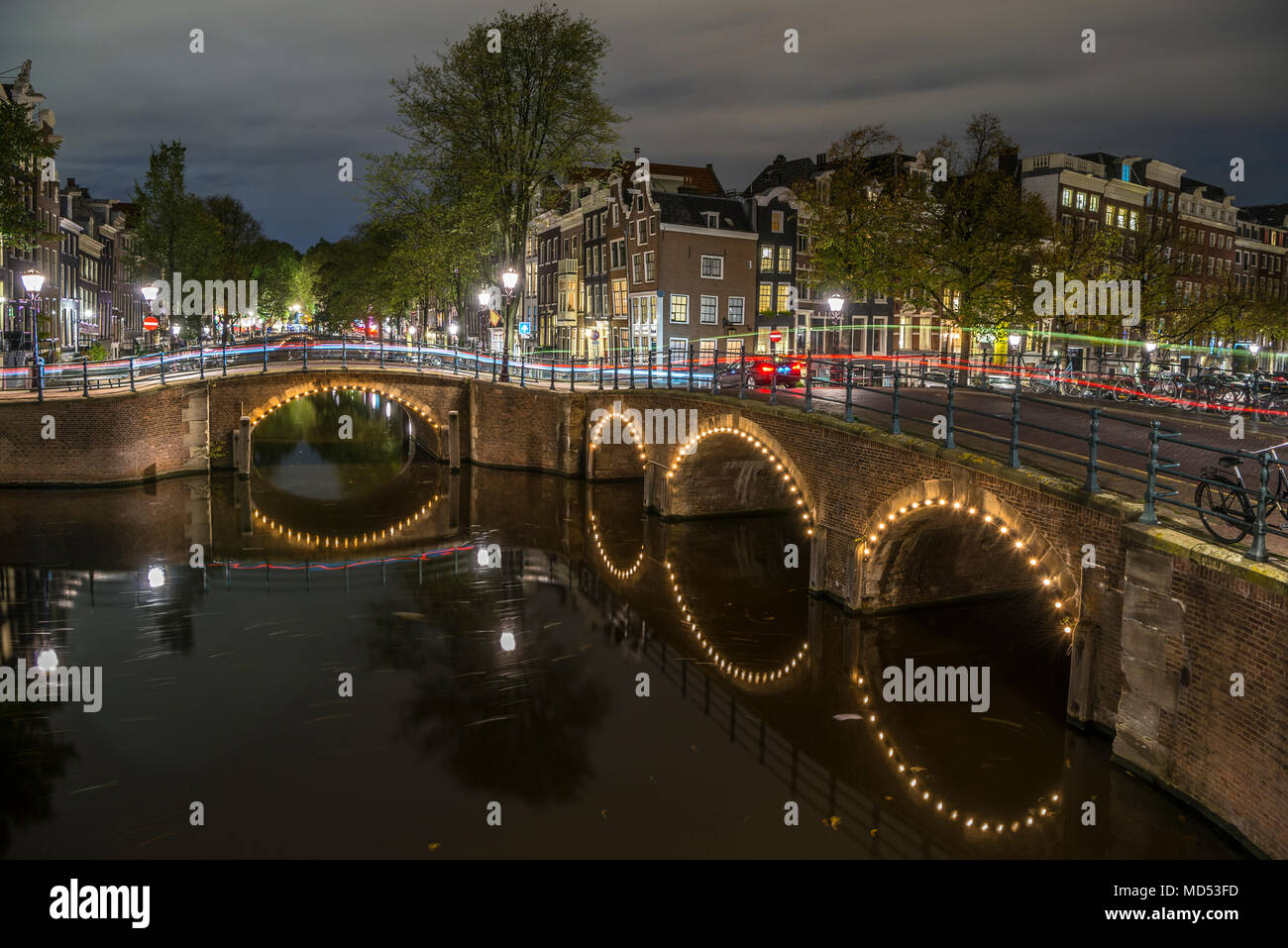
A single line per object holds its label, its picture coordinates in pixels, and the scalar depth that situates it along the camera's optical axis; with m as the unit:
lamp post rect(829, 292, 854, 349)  31.44
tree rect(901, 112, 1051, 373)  35.22
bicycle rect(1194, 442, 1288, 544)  9.53
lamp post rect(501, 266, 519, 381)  33.06
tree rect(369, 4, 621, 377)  36.00
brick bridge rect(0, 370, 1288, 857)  9.28
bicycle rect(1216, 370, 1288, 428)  24.61
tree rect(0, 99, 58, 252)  30.73
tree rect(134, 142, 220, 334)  52.94
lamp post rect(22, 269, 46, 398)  29.80
